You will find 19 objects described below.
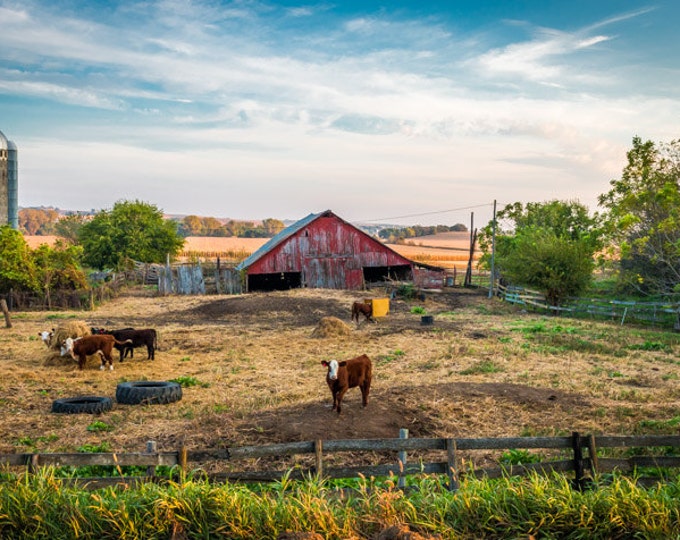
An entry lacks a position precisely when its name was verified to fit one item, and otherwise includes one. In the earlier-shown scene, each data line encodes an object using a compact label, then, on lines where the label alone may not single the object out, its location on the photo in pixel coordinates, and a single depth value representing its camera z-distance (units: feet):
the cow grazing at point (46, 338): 64.36
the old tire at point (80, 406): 43.04
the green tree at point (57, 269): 112.68
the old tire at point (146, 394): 45.88
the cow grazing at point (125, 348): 64.28
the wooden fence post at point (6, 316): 86.94
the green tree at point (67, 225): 335.22
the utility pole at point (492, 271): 153.87
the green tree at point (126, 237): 191.83
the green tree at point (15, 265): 108.78
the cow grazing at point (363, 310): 95.70
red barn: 155.53
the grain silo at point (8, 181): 232.53
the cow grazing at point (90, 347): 57.77
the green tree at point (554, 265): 122.52
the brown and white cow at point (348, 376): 40.86
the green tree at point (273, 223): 593.30
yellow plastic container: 99.43
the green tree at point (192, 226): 531.50
